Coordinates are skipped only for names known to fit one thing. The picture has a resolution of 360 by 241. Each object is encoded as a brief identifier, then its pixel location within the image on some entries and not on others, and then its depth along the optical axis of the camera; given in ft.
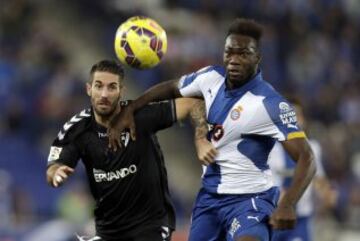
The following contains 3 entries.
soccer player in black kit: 51.67
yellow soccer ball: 53.78
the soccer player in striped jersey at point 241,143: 48.78
